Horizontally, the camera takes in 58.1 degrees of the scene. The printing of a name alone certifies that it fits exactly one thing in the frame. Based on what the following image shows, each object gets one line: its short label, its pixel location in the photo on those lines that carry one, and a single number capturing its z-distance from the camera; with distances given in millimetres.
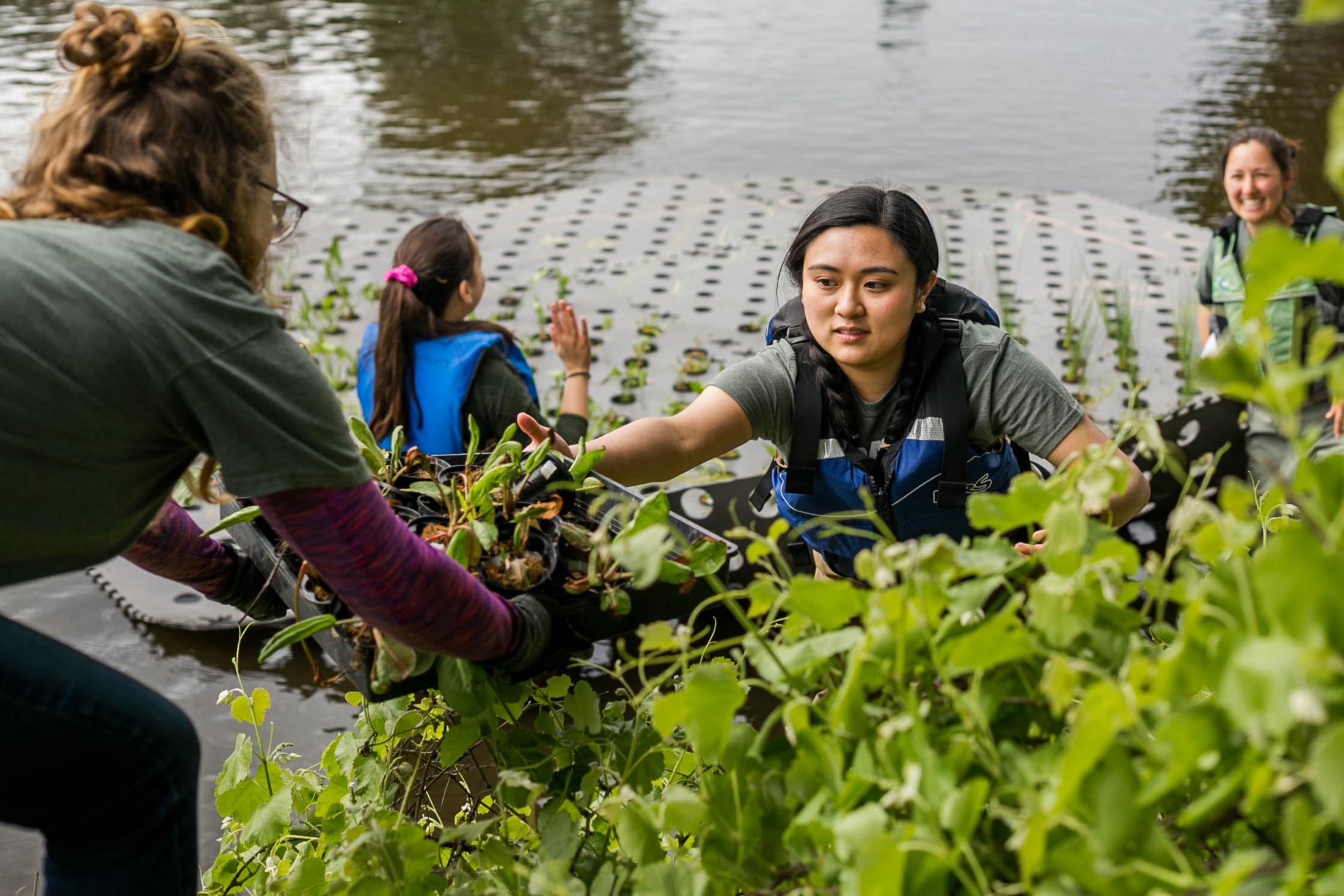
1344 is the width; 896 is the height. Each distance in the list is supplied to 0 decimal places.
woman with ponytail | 2559
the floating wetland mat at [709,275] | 3805
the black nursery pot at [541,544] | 1238
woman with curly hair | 1003
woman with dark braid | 1840
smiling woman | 2914
